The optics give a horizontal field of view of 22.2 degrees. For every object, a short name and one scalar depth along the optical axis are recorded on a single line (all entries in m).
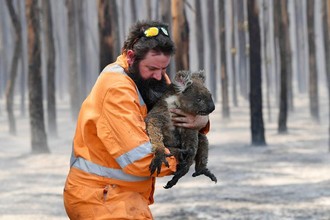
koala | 3.36
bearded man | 3.24
